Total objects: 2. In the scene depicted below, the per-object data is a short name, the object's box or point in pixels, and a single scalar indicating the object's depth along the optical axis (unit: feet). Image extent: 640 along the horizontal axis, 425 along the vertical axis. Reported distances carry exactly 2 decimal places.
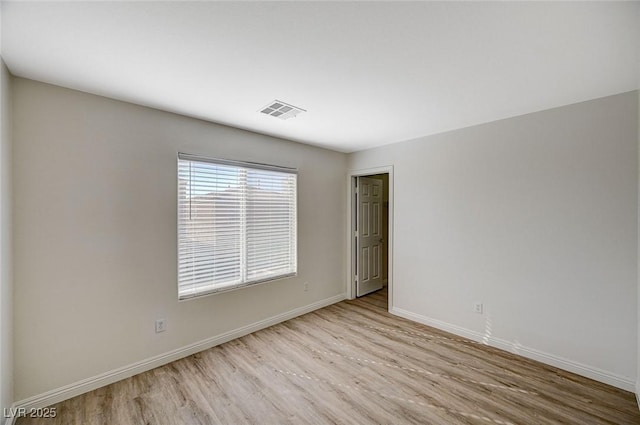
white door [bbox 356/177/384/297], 14.87
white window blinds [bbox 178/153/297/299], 8.87
